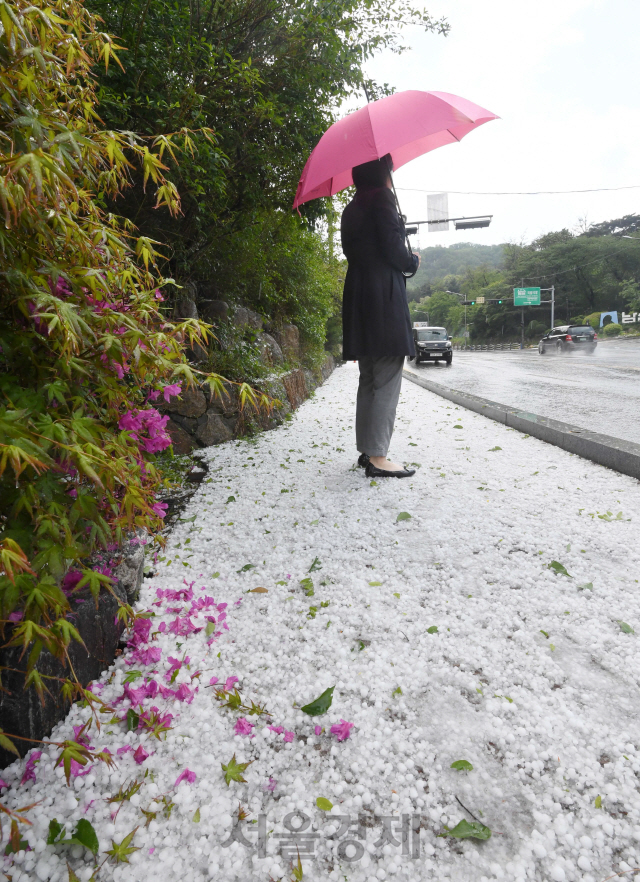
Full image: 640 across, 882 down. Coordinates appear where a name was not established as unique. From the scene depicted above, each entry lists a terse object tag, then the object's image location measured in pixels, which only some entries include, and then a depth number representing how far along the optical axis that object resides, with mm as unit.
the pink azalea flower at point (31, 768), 1180
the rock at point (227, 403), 4453
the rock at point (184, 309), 4453
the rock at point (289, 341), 7311
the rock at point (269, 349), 5635
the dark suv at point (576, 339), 24127
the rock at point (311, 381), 8797
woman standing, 3076
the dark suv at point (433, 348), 18828
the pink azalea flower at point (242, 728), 1316
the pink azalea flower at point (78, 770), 1186
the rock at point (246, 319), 5402
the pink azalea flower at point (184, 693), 1436
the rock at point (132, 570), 1784
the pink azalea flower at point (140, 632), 1680
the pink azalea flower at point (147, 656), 1595
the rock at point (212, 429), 4398
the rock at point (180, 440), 4066
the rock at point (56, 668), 1235
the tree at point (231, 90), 3330
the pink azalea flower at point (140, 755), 1222
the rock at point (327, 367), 12547
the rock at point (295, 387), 6332
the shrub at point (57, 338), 881
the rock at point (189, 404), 4043
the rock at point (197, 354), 4379
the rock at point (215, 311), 4957
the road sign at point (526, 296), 46006
